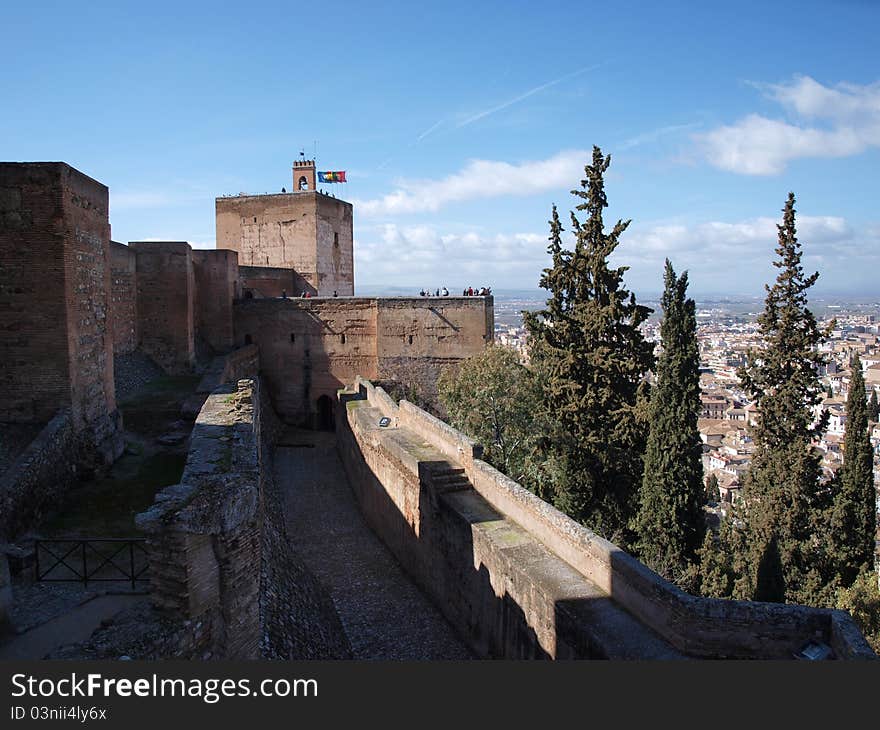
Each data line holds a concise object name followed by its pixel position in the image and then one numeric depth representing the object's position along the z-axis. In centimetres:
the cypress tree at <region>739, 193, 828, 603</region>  1783
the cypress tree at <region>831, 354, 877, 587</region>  1756
